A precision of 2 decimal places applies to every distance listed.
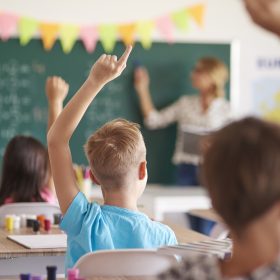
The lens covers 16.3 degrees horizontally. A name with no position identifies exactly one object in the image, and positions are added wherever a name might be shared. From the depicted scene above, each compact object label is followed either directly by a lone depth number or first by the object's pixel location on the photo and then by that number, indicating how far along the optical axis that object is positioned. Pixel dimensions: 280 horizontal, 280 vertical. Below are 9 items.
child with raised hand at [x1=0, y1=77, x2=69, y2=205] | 5.25
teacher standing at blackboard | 8.91
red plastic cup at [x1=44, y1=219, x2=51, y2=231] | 4.42
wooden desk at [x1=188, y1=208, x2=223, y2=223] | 5.46
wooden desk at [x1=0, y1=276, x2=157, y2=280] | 2.72
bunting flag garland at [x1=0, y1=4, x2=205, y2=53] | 8.47
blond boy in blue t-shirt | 3.22
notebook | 3.84
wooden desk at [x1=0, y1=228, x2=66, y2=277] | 3.74
